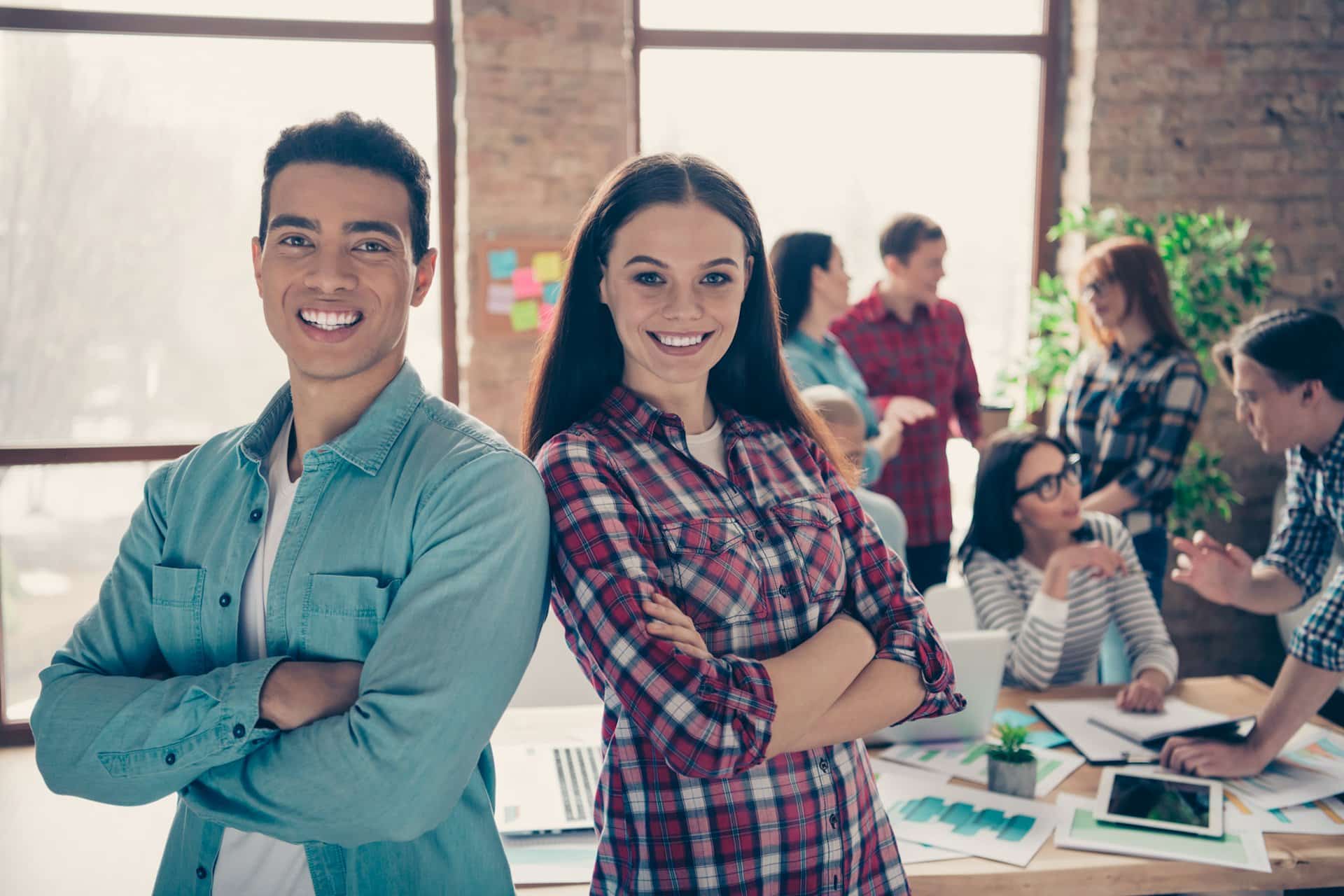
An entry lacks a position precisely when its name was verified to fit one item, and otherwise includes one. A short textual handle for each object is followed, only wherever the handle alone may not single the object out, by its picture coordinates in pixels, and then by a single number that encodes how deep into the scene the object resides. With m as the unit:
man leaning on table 2.19
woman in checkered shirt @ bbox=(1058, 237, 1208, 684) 3.32
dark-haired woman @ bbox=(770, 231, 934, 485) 3.38
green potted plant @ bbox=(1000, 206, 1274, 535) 3.79
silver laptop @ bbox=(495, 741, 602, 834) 1.68
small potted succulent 1.79
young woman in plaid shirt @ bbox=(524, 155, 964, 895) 1.25
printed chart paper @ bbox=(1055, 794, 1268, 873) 1.60
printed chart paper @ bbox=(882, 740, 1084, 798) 1.88
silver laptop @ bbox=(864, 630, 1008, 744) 1.88
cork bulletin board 4.02
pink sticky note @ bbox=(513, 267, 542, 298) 4.04
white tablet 1.70
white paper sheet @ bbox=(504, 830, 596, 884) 1.55
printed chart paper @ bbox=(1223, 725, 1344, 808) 1.79
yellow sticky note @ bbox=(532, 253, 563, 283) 4.03
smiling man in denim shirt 1.14
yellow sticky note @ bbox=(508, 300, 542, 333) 4.07
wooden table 1.55
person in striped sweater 2.44
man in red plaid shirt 3.83
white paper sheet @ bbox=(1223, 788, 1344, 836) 1.69
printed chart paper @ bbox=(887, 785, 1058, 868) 1.63
